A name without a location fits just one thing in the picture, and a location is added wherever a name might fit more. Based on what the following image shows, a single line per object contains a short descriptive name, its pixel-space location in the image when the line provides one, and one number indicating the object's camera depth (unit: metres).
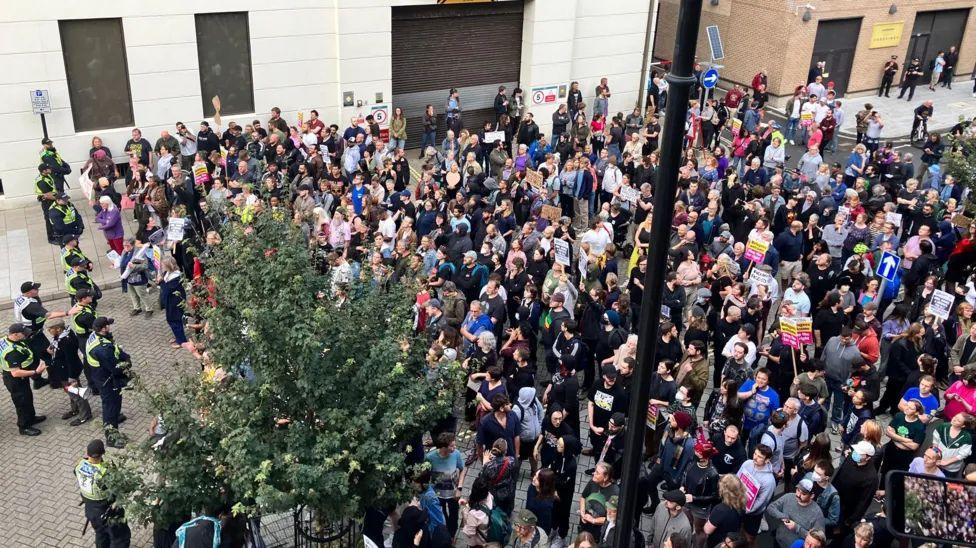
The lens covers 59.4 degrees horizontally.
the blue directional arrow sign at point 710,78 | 19.67
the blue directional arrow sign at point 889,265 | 12.69
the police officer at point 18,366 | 10.97
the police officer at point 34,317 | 11.37
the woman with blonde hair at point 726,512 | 7.97
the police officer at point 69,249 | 13.25
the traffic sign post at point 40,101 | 18.20
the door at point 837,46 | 28.58
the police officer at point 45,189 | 16.28
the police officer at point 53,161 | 17.72
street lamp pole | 4.33
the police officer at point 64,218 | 15.43
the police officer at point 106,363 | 10.91
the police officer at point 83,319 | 11.67
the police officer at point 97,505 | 8.48
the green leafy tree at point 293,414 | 7.05
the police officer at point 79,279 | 12.70
